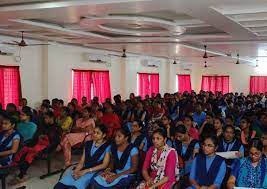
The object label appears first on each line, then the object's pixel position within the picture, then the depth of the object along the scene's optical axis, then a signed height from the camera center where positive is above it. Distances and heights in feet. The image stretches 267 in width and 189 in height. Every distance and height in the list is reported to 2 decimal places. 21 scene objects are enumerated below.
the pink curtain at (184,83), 56.75 +1.08
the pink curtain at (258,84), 55.47 +0.90
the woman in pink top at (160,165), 12.35 -2.73
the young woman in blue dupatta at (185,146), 14.11 -2.34
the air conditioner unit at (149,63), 45.81 +3.53
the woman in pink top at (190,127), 17.68 -1.96
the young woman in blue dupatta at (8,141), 15.57 -2.35
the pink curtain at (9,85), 26.55 +0.30
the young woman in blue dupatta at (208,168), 11.89 -2.67
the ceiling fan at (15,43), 25.55 +3.38
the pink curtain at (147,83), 45.50 +0.81
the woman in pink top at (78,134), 19.31 -2.60
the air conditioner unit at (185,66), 56.39 +3.73
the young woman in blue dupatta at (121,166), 12.89 -2.97
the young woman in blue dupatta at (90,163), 13.24 -2.88
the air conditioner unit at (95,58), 34.46 +3.13
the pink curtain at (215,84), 58.03 +0.94
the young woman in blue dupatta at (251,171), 11.48 -2.69
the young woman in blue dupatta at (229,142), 14.62 -2.21
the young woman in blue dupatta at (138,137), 15.97 -2.20
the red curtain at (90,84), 33.96 +0.50
